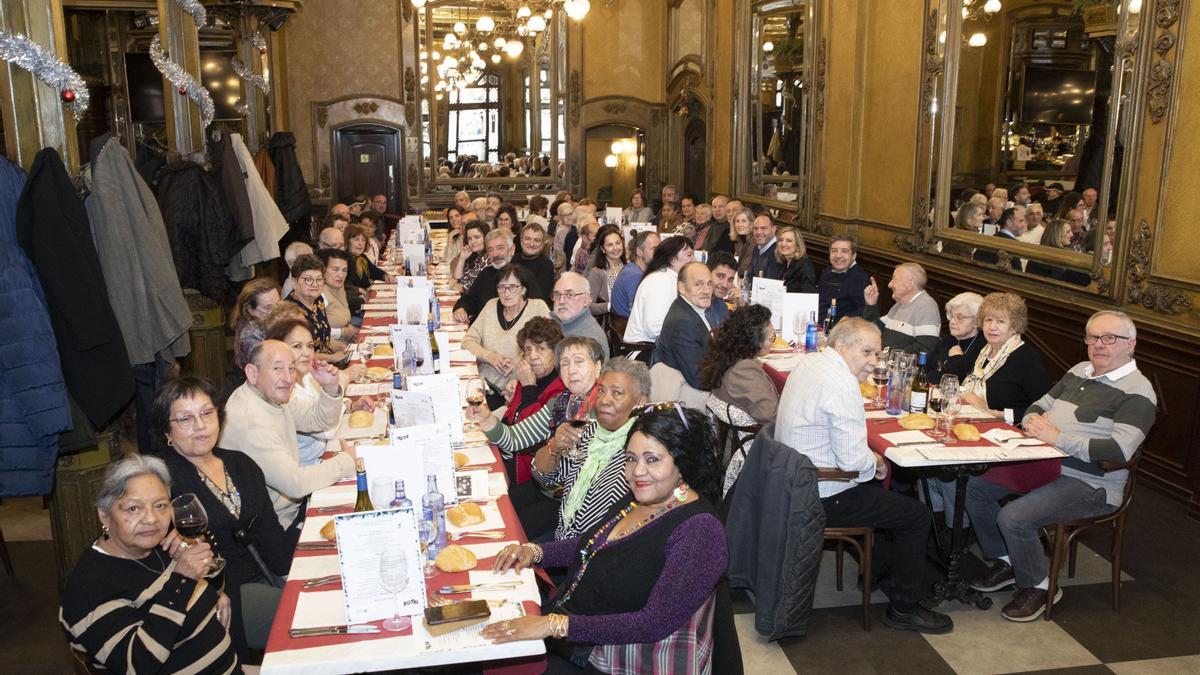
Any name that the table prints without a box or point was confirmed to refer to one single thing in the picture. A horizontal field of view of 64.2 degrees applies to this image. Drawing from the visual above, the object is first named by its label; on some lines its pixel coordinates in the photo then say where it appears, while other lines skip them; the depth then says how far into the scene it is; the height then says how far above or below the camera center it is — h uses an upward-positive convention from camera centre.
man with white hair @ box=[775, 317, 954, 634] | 4.13 -1.23
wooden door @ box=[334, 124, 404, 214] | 16.75 +0.14
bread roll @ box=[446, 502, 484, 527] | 3.41 -1.23
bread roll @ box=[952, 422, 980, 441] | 4.49 -1.24
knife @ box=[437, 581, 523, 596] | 2.91 -1.27
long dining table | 2.56 -1.28
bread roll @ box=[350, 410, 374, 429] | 4.62 -1.21
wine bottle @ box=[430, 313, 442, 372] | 5.46 -1.11
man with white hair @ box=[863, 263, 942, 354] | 6.39 -1.00
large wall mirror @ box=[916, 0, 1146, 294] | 6.56 +0.25
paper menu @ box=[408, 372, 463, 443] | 3.76 -0.89
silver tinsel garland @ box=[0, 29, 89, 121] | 4.10 +0.44
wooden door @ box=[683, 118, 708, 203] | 16.27 +0.13
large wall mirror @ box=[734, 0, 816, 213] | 11.98 +0.87
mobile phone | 2.69 -1.25
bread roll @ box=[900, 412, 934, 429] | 4.72 -1.25
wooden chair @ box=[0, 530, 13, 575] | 4.95 -1.98
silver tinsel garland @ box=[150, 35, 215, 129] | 6.95 +0.67
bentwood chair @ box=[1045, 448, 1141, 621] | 4.42 -1.69
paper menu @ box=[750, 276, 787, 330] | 6.87 -0.92
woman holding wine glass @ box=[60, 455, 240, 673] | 2.63 -1.18
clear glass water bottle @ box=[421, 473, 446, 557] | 3.17 -1.14
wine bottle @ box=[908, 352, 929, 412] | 4.97 -1.16
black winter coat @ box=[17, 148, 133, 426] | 4.09 -0.48
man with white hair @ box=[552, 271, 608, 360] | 5.54 -0.80
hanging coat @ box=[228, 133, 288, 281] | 7.88 -0.50
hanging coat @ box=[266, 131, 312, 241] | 11.21 -0.15
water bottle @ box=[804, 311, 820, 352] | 6.54 -1.15
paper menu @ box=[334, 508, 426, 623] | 2.56 -1.06
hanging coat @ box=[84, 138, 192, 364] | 4.61 -0.43
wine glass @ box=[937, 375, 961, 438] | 4.64 -1.10
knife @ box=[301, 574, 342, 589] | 2.97 -1.27
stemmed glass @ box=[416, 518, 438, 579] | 3.06 -1.20
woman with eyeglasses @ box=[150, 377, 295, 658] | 3.33 -1.17
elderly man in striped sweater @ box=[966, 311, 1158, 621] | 4.41 -1.26
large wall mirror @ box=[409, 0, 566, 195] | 16.91 +1.22
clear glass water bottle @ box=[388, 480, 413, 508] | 3.11 -1.06
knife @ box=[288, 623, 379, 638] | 2.67 -1.28
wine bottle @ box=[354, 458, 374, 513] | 2.95 -1.02
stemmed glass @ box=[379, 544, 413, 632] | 2.61 -1.11
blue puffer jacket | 3.96 -0.84
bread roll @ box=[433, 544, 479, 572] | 3.05 -1.24
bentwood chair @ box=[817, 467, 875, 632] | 4.36 -1.73
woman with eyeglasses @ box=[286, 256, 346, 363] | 6.23 -0.86
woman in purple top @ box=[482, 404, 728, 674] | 2.72 -1.16
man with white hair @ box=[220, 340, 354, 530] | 3.76 -1.05
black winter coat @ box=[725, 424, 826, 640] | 3.99 -1.56
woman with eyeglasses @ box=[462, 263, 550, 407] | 5.91 -0.99
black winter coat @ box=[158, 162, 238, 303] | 6.91 -0.41
